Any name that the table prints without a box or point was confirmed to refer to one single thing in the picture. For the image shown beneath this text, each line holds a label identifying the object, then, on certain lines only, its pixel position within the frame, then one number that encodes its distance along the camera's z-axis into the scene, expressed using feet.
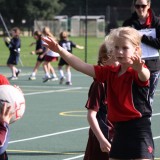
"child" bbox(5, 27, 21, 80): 79.41
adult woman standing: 30.09
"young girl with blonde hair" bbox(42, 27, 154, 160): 18.72
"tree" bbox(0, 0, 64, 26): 239.30
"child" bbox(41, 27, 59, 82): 76.26
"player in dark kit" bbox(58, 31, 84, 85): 71.78
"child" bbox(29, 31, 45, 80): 77.68
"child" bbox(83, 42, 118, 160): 20.67
